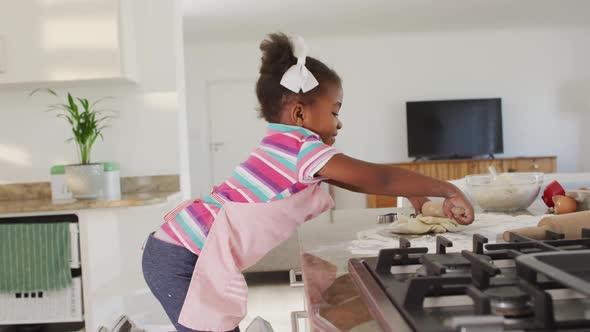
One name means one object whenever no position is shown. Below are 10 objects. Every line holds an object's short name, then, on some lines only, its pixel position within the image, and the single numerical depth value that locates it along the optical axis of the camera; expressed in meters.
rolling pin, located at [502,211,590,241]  0.87
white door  7.66
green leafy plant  2.85
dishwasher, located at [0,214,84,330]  2.52
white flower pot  2.71
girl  1.02
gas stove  0.45
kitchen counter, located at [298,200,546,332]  0.58
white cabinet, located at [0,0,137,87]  2.87
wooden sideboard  6.85
